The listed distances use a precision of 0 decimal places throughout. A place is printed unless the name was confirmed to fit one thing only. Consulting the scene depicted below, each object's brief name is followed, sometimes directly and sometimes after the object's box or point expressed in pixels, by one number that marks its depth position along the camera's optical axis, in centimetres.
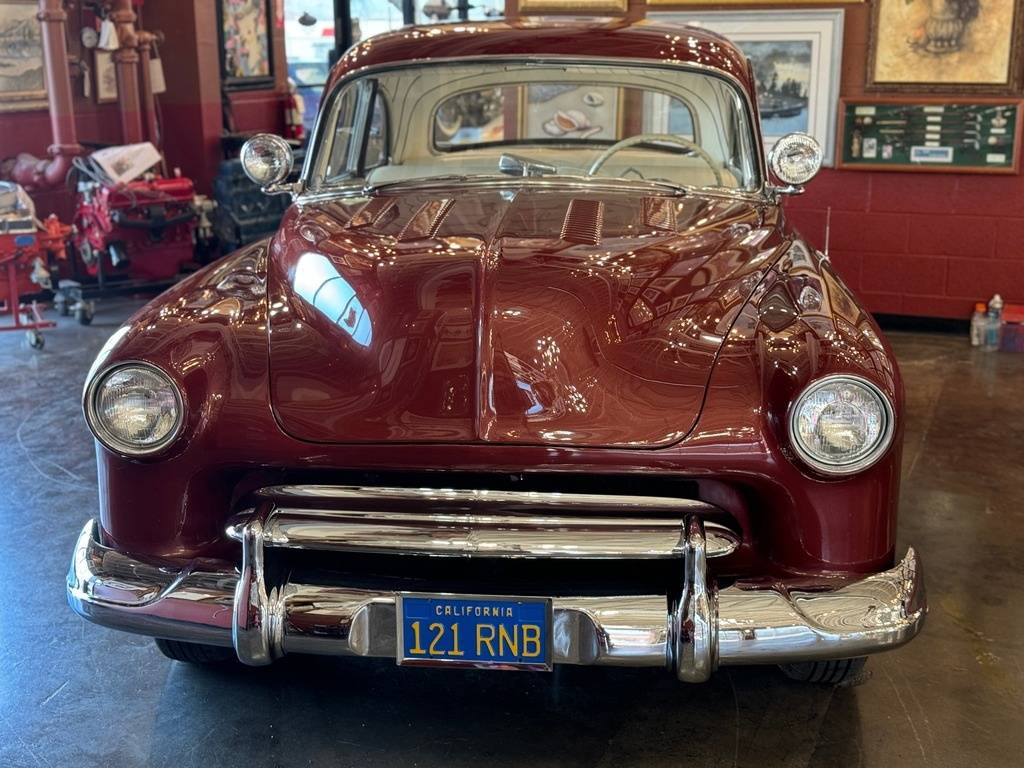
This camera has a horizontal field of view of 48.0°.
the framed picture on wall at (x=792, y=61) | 667
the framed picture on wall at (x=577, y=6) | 698
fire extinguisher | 1025
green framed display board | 646
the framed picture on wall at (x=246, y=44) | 926
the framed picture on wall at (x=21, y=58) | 752
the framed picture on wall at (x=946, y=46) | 637
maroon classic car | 222
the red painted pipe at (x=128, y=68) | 777
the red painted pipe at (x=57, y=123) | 726
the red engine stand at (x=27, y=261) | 620
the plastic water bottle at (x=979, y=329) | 646
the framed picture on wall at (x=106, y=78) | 802
